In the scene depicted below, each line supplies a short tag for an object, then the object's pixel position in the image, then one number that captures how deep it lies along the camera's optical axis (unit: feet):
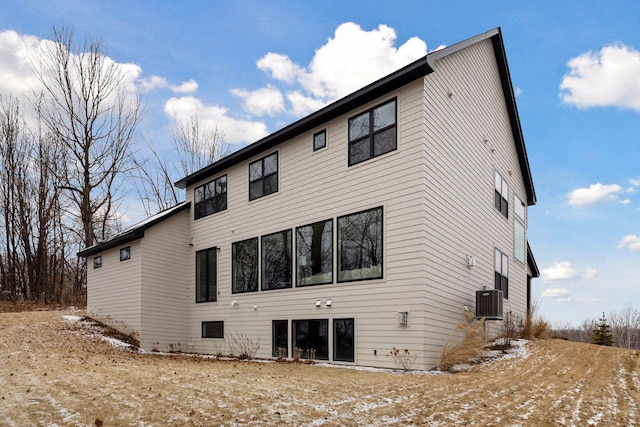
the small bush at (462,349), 32.73
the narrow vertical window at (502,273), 47.91
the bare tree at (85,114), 85.56
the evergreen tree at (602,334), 75.56
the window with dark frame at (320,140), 40.39
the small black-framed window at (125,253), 53.98
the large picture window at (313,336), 37.96
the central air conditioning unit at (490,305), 36.99
